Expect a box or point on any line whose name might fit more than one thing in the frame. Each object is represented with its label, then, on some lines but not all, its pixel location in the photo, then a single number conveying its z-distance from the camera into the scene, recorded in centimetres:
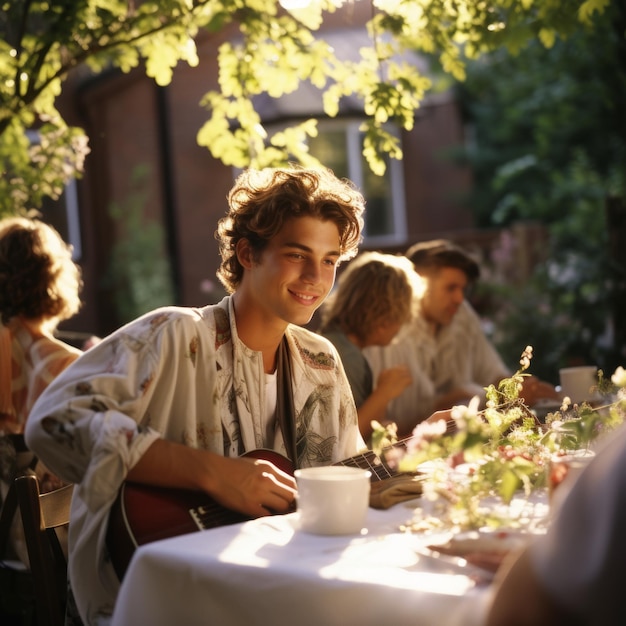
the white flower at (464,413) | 176
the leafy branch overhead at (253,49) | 443
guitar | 240
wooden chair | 260
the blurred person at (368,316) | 480
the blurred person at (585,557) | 113
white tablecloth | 165
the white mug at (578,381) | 421
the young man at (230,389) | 242
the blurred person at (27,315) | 434
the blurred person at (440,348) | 549
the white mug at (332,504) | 203
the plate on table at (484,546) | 172
